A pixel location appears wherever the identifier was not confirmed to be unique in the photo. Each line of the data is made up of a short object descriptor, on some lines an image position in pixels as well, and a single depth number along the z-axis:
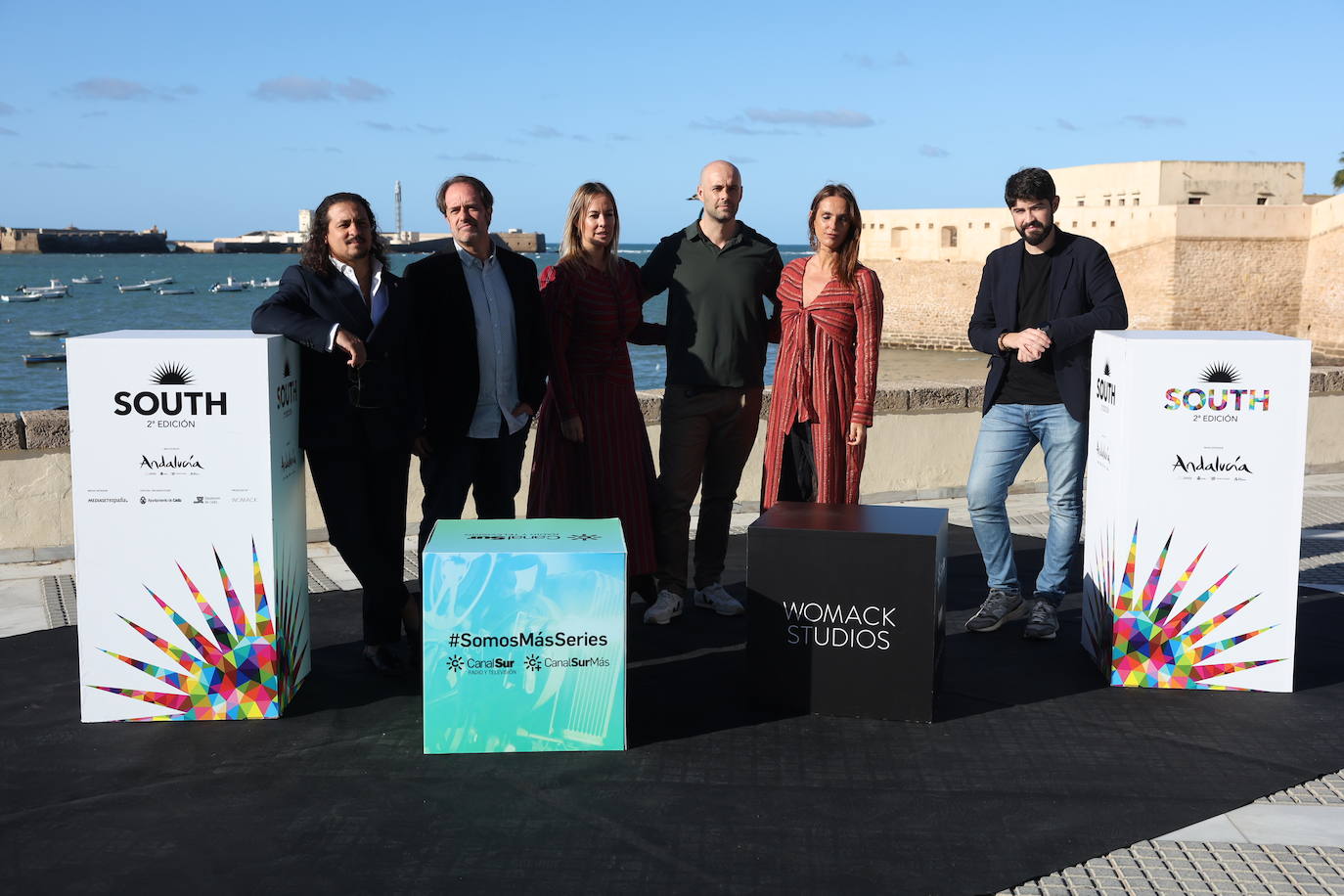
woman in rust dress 4.46
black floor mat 2.75
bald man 4.62
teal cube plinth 3.35
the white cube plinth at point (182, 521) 3.49
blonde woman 4.49
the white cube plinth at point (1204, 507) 3.84
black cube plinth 3.66
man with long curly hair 3.81
